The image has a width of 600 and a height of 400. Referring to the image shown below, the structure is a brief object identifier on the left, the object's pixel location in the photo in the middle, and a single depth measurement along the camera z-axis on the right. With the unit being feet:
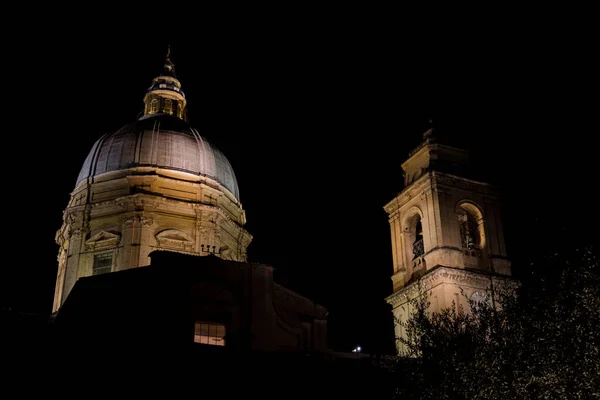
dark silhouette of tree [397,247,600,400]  73.56
